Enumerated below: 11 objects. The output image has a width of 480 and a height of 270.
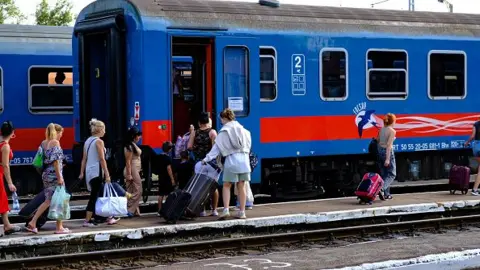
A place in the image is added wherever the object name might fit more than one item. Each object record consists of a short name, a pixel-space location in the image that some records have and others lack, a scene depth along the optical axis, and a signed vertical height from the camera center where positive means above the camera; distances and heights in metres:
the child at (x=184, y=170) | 13.80 -0.97
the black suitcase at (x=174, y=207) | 12.29 -1.41
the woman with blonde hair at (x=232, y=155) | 12.70 -0.68
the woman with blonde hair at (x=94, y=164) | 12.20 -0.75
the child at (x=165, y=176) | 13.45 -1.04
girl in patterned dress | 11.52 -0.80
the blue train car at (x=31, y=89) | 17.09 +0.50
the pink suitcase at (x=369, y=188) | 14.52 -1.39
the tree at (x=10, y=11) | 44.41 +5.44
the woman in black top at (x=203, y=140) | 13.38 -0.48
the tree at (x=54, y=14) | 44.31 +5.23
